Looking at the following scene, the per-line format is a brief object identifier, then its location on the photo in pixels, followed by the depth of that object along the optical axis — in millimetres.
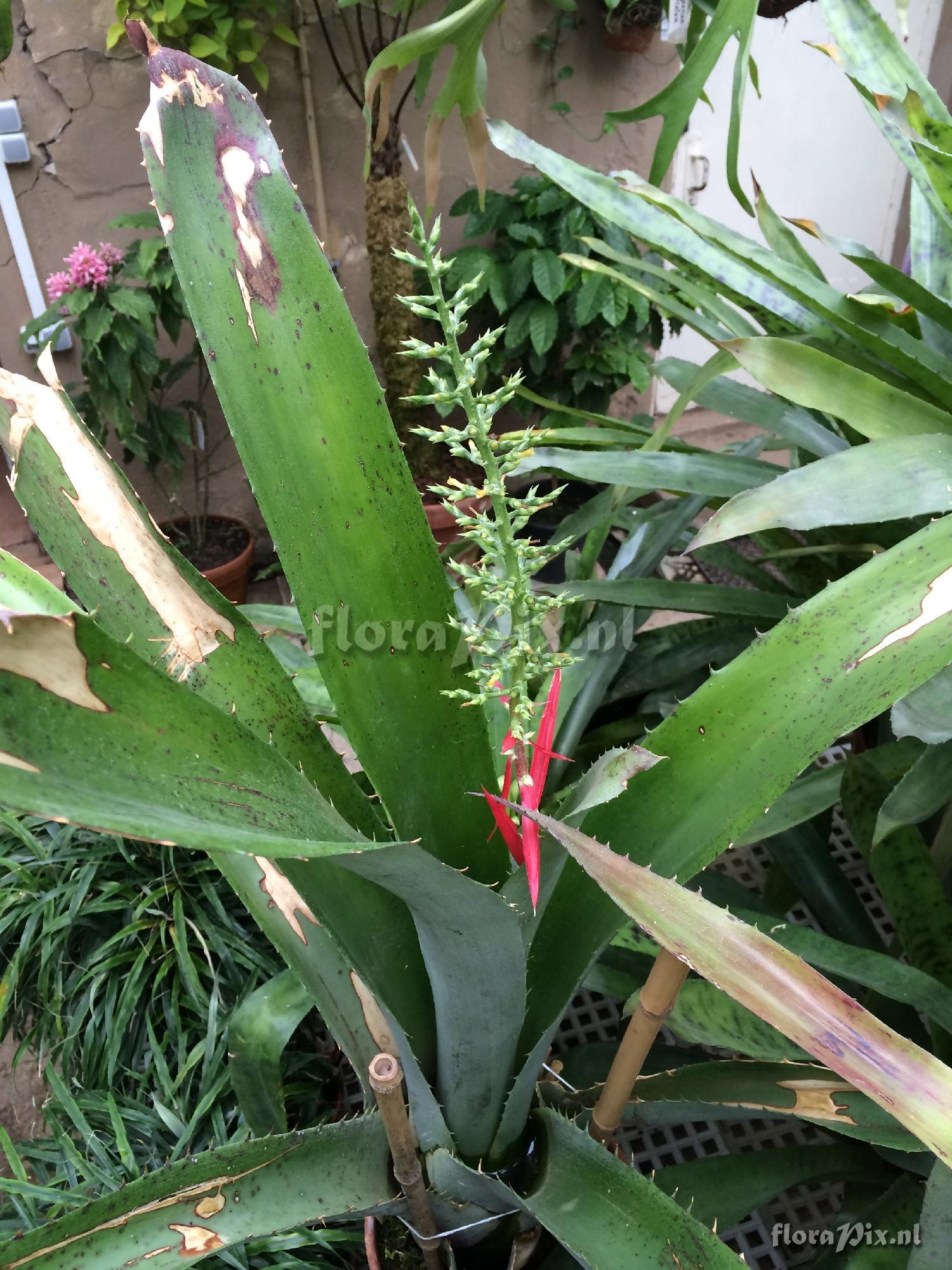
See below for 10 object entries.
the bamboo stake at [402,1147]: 468
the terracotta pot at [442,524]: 1930
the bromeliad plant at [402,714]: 412
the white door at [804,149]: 2525
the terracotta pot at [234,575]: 1919
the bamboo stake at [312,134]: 1892
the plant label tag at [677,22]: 1323
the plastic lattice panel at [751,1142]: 784
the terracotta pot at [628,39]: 2119
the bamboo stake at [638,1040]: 513
